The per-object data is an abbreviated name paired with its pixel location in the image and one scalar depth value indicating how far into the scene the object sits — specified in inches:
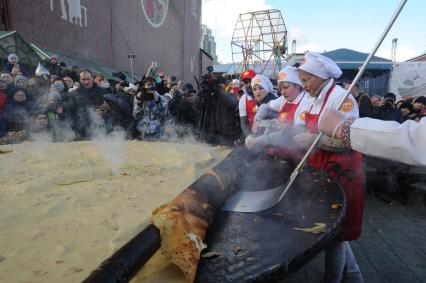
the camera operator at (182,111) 258.2
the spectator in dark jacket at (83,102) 194.7
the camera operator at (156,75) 242.8
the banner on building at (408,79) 424.8
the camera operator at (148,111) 208.7
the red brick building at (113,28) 470.3
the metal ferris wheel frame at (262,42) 990.0
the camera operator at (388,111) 262.5
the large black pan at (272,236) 46.7
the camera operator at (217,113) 215.6
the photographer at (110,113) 195.0
